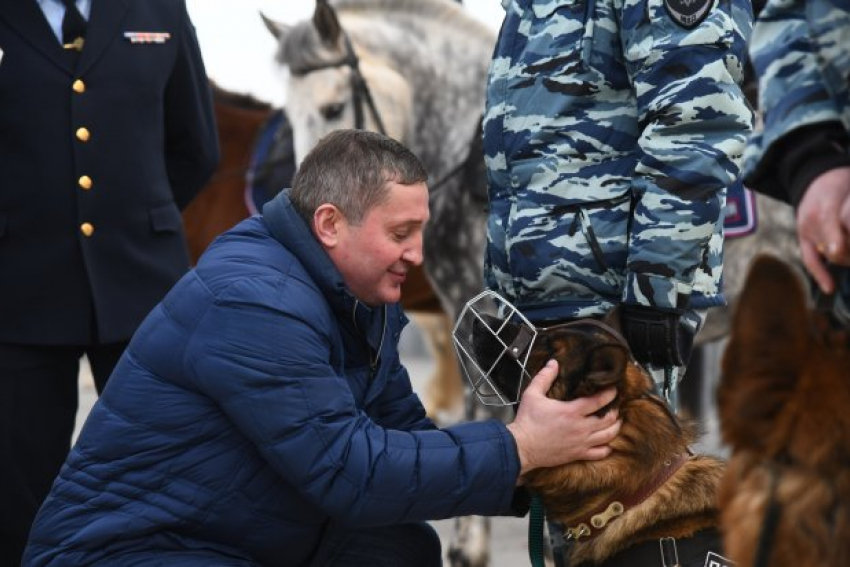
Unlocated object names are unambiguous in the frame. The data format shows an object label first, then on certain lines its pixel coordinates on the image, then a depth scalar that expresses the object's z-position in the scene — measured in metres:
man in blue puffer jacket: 4.99
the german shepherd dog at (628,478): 4.95
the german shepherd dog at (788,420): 2.86
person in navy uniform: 6.66
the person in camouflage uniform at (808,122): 3.33
